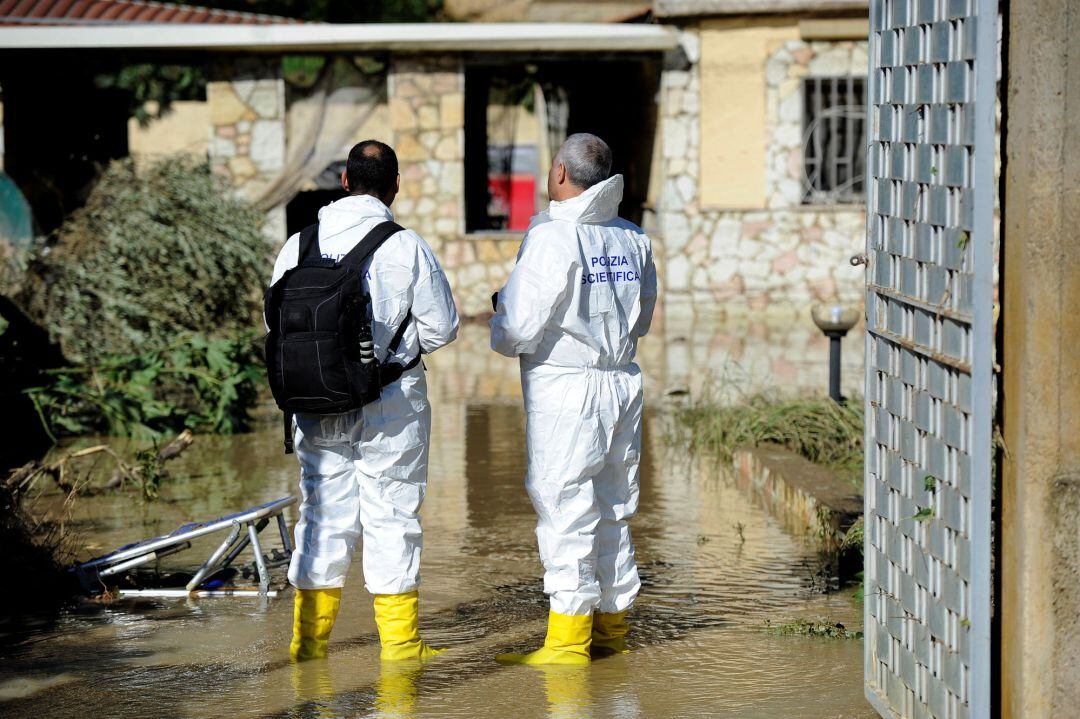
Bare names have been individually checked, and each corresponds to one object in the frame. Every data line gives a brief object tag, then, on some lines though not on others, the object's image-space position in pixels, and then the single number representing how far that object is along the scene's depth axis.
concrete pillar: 6.40
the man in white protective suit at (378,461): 9.57
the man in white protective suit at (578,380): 9.47
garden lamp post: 16.86
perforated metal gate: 6.46
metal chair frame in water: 10.98
